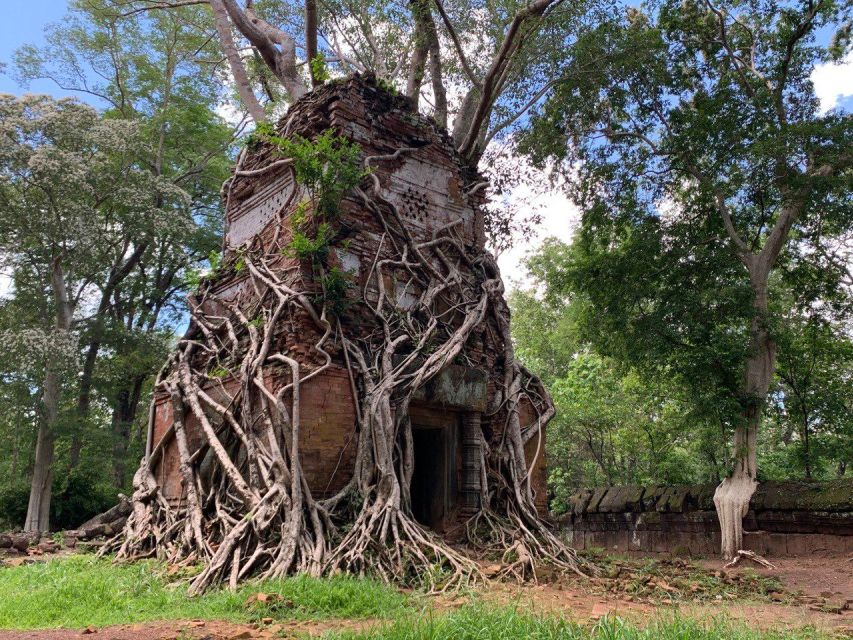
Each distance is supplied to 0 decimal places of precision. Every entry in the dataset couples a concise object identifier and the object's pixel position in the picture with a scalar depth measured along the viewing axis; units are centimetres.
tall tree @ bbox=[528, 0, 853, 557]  992
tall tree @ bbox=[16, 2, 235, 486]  1745
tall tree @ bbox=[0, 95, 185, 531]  1422
